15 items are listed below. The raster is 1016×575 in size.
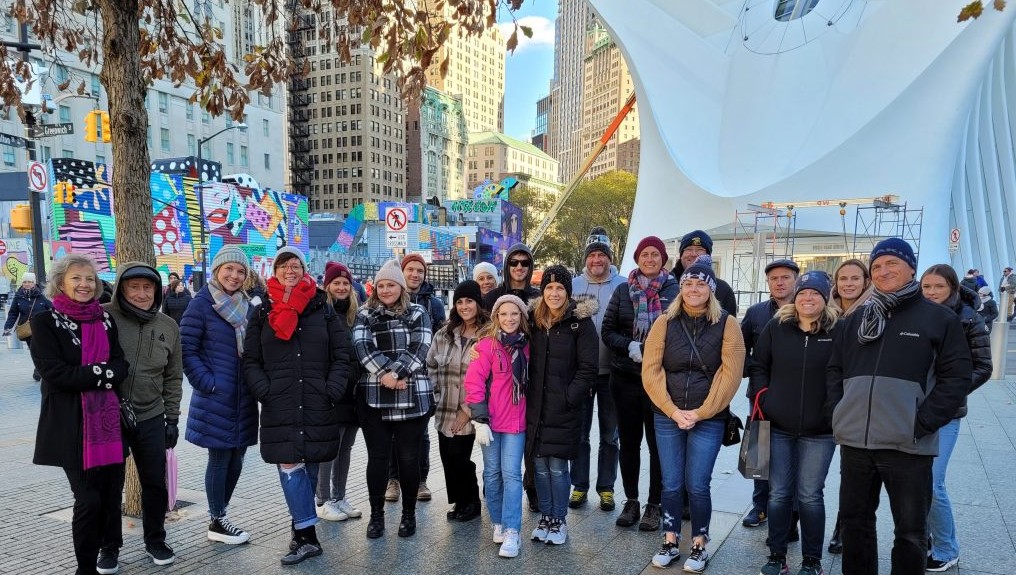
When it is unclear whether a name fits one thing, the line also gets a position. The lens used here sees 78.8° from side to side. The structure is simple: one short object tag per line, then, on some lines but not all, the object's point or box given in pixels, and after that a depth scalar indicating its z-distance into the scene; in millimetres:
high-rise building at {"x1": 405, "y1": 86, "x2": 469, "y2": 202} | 127250
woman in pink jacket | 4230
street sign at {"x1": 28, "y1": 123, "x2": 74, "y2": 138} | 10703
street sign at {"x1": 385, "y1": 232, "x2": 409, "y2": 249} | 11852
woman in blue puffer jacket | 4160
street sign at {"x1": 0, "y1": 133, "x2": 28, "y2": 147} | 11242
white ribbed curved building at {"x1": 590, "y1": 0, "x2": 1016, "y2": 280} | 28219
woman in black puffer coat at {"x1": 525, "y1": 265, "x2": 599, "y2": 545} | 4227
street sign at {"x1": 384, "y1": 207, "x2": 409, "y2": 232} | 12016
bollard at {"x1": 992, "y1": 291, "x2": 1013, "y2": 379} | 11231
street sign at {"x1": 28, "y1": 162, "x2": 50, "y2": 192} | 11852
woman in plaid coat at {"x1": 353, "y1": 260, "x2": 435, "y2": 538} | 4387
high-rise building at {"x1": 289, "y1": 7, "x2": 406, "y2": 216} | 113562
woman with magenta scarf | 3455
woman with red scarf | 3979
